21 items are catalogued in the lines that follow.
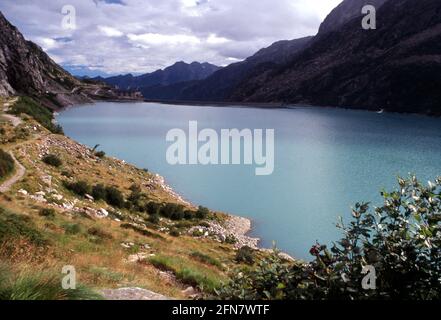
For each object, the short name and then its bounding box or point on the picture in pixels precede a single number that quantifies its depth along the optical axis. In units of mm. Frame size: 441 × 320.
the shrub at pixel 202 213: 37338
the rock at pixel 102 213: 27803
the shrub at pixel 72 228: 18514
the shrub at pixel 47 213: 20591
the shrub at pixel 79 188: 33531
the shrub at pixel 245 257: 23781
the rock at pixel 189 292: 12688
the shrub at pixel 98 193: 34053
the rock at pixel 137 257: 16748
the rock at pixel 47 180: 30547
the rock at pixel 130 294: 7023
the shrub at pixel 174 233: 28828
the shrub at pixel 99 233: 19634
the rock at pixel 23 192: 26088
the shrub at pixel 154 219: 33156
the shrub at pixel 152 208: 35906
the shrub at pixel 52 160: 38219
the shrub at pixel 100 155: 54688
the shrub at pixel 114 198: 34594
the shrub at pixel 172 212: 35750
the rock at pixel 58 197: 28141
